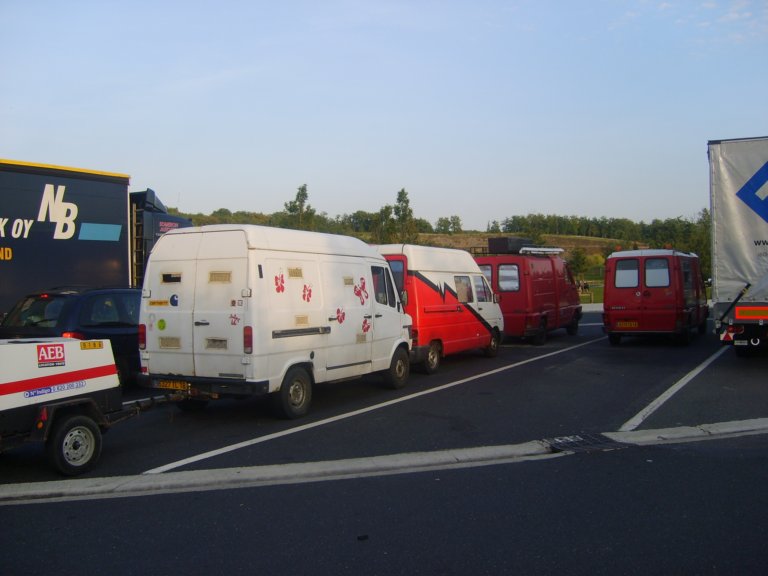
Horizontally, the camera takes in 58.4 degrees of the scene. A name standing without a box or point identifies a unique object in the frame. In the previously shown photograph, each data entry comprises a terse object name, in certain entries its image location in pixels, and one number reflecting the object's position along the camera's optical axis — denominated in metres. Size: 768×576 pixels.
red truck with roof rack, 17.61
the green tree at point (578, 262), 49.69
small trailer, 6.14
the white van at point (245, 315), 8.34
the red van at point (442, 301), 12.53
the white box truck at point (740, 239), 12.27
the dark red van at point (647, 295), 17.24
